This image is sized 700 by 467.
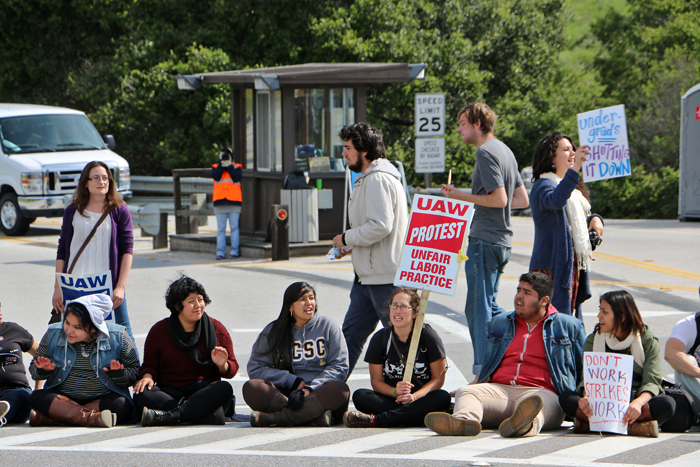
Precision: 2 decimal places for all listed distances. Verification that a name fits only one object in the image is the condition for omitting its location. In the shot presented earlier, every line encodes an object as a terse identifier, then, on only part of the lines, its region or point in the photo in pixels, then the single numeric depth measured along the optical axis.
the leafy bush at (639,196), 47.22
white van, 34.56
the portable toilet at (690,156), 39.00
